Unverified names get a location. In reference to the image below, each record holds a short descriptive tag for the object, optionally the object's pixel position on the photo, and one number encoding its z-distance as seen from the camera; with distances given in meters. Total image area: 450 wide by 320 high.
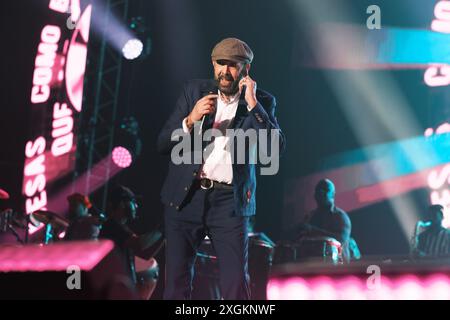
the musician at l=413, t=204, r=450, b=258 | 19.16
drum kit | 16.42
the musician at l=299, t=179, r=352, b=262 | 17.00
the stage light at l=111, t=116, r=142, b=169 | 20.31
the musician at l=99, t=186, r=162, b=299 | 13.27
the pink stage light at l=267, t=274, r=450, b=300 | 4.47
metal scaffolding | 20.50
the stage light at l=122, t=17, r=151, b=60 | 20.48
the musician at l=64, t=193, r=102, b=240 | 14.70
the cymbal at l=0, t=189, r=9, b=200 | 9.58
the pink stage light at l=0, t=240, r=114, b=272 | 4.77
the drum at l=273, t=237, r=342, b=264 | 14.98
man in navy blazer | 7.84
